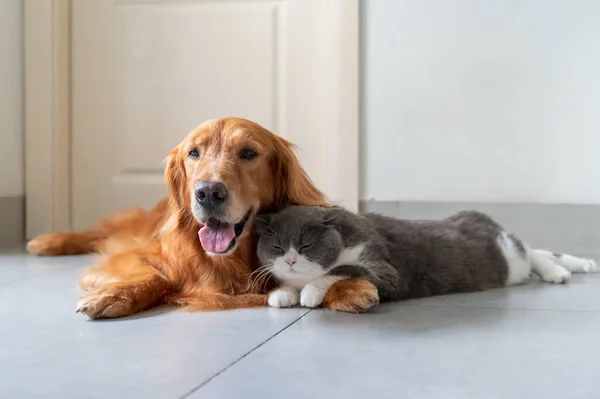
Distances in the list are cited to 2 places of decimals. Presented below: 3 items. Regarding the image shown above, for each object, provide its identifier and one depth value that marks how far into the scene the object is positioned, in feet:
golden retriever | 5.27
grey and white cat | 5.40
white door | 9.72
